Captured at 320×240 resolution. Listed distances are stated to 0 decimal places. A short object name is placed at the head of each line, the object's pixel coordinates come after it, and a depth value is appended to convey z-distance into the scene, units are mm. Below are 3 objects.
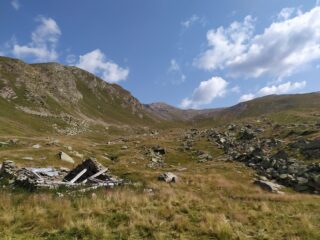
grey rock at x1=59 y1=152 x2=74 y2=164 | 37021
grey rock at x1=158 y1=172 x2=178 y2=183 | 26772
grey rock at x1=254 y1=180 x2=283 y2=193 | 26235
